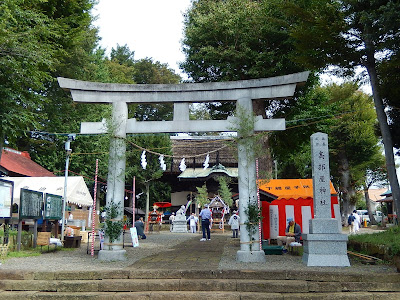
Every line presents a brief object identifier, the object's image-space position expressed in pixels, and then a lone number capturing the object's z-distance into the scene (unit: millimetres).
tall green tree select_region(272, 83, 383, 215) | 19688
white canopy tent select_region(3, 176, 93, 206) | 17859
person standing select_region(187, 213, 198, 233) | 24625
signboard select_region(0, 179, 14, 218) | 11031
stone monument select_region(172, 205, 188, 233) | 25750
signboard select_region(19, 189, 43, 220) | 11859
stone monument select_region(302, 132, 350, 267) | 9078
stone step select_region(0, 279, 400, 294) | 7121
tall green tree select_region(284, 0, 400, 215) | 10438
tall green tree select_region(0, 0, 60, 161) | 10727
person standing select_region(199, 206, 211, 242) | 16800
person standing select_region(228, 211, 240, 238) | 19234
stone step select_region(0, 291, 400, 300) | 6727
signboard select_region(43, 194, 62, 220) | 13883
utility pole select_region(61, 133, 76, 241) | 16016
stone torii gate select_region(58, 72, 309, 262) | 10391
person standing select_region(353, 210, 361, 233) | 22516
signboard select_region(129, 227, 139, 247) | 12961
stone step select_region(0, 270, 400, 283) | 7625
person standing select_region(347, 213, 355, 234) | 22844
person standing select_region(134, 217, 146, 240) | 16969
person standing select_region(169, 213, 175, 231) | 26109
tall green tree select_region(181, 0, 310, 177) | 16750
